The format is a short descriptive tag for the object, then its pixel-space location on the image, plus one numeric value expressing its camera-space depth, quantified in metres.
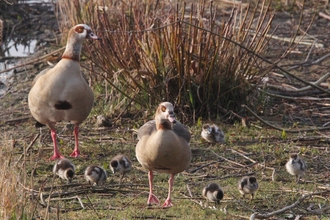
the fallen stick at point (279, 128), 18.24
